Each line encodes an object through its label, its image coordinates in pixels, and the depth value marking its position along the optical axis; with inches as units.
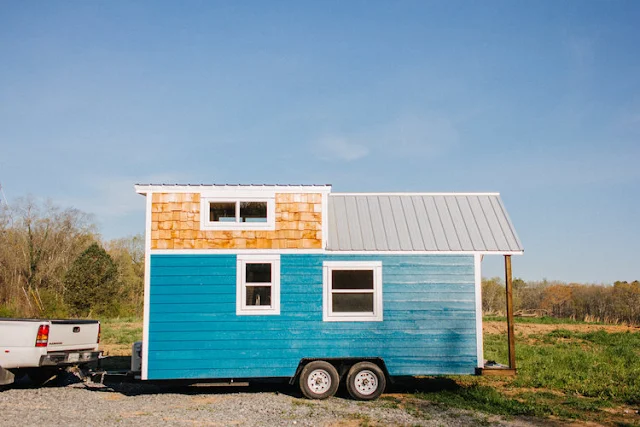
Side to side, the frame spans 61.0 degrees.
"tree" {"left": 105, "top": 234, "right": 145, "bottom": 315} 1524.4
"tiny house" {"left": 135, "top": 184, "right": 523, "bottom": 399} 423.5
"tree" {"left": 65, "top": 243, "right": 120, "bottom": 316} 1349.7
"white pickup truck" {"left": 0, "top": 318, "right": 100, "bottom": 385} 437.1
